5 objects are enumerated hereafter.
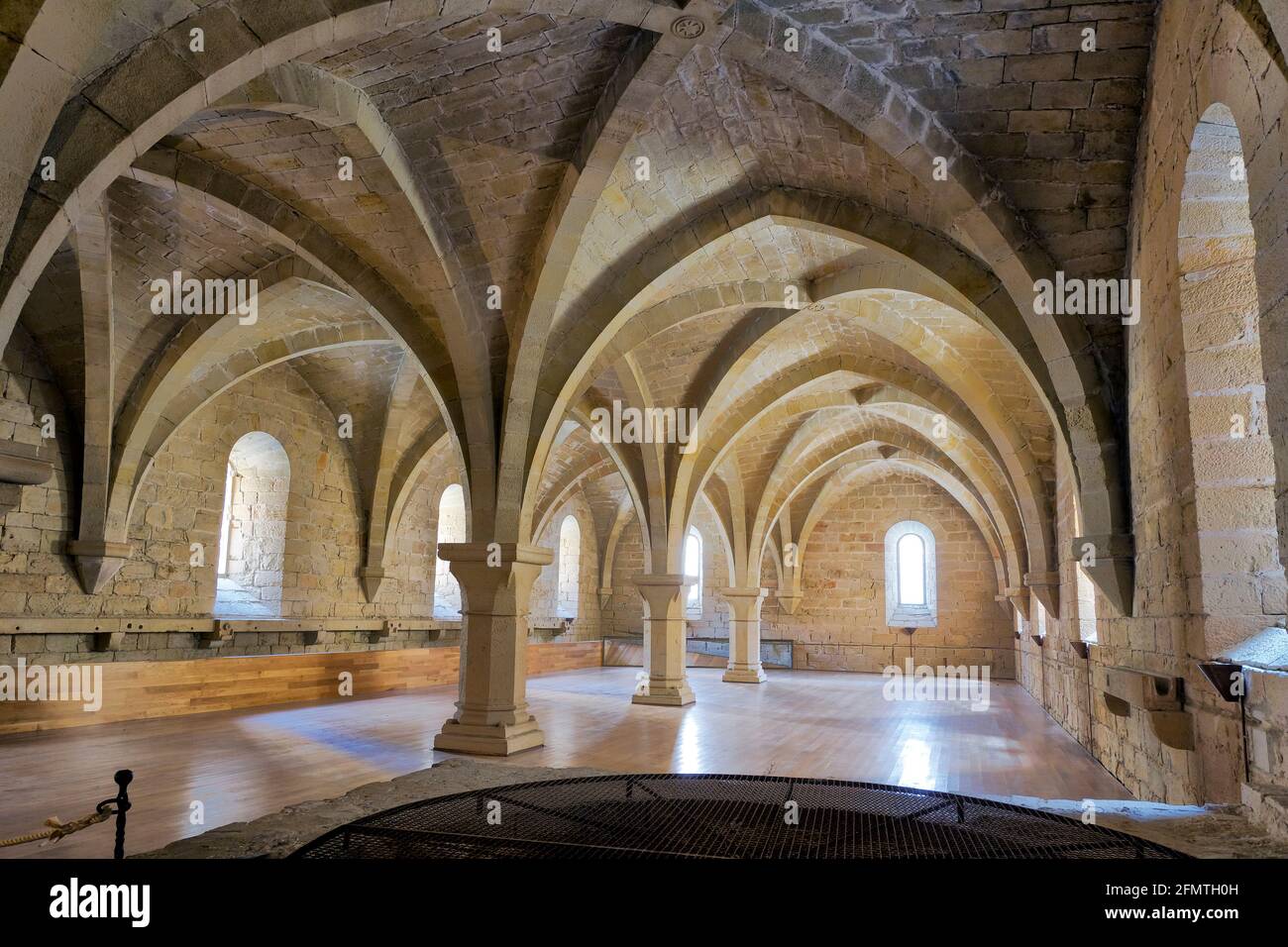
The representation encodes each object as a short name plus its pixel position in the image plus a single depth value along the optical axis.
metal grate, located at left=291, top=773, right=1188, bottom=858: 2.10
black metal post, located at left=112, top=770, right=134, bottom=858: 2.12
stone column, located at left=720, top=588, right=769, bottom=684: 13.13
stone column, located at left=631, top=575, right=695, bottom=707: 9.74
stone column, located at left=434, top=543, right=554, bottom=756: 6.27
